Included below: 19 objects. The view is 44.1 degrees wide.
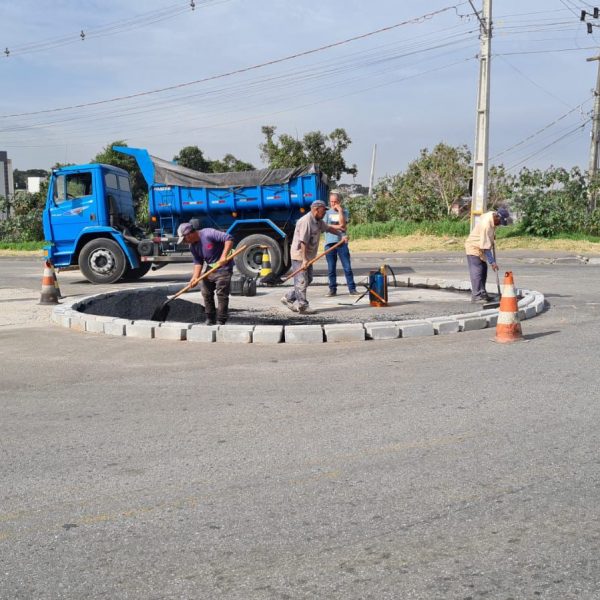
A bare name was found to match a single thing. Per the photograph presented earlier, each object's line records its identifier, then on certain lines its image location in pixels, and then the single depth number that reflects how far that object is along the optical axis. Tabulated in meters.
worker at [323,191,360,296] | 12.31
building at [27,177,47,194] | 83.20
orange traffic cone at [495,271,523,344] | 7.84
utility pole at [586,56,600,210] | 29.16
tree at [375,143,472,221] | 28.83
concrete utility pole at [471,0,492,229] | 22.61
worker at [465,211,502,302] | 10.57
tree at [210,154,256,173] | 45.85
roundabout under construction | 8.48
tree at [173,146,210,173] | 47.59
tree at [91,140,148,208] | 41.06
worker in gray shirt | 10.46
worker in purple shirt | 9.28
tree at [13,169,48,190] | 106.03
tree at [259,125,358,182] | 39.84
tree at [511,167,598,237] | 23.88
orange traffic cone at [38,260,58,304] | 12.39
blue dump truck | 16.27
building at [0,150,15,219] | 85.75
